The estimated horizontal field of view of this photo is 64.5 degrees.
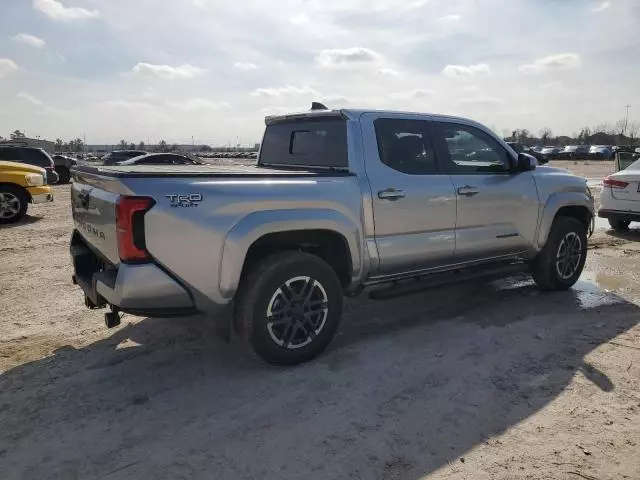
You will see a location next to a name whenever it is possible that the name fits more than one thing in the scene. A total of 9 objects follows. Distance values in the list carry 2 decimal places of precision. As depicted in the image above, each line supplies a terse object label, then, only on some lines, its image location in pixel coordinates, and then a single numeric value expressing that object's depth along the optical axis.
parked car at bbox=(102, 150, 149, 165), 25.31
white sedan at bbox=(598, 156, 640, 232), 9.28
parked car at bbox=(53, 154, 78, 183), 23.39
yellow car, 10.75
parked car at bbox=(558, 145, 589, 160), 60.38
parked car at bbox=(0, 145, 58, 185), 15.90
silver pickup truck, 3.23
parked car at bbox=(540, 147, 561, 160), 60.76
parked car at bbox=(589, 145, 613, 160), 57.99
